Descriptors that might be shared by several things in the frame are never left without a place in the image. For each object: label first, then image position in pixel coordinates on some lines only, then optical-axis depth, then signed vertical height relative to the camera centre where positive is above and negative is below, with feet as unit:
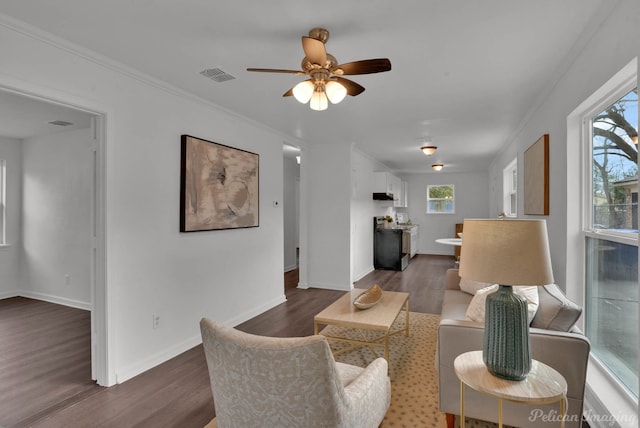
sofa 5.77 -2.57
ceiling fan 6.59 +3.01
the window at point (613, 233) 6.25 -0.38
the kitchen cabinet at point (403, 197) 28.96 +1.73
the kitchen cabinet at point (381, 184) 23.77 +2.25
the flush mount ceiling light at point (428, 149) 18.17 +3.64
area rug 7.04 -4.26
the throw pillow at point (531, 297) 6.59 -1.69
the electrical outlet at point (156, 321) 9.64 -3.08
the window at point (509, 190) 18.70 +1.53
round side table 4.71 -2.53
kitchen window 32.48 +1.62
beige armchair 4.00 -2.10
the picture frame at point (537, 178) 10.16 +1.28
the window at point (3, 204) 16.51 +0.57
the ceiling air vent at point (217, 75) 8.93 +3.90
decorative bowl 9.97 -2.64
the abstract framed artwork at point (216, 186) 10.53 +1.03
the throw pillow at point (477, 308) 7.32 -2.11
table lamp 5.03 -0.93
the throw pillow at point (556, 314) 6.33 -1.91
